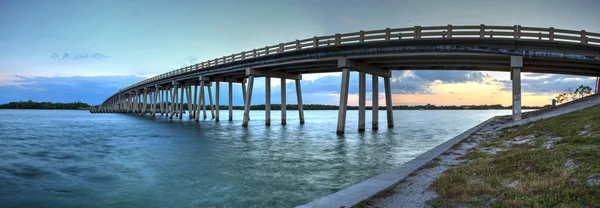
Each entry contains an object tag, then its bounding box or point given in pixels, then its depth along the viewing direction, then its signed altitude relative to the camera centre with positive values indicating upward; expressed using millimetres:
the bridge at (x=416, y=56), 25125 +4291
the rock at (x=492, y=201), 6324 -1892
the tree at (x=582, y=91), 44875 +1329
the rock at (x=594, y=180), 6422 -1557
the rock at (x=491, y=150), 13203 -1969
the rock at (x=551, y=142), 12203 -1552
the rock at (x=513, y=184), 7248 -1801
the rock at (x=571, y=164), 7828 -1505
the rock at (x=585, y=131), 12261 -1172
